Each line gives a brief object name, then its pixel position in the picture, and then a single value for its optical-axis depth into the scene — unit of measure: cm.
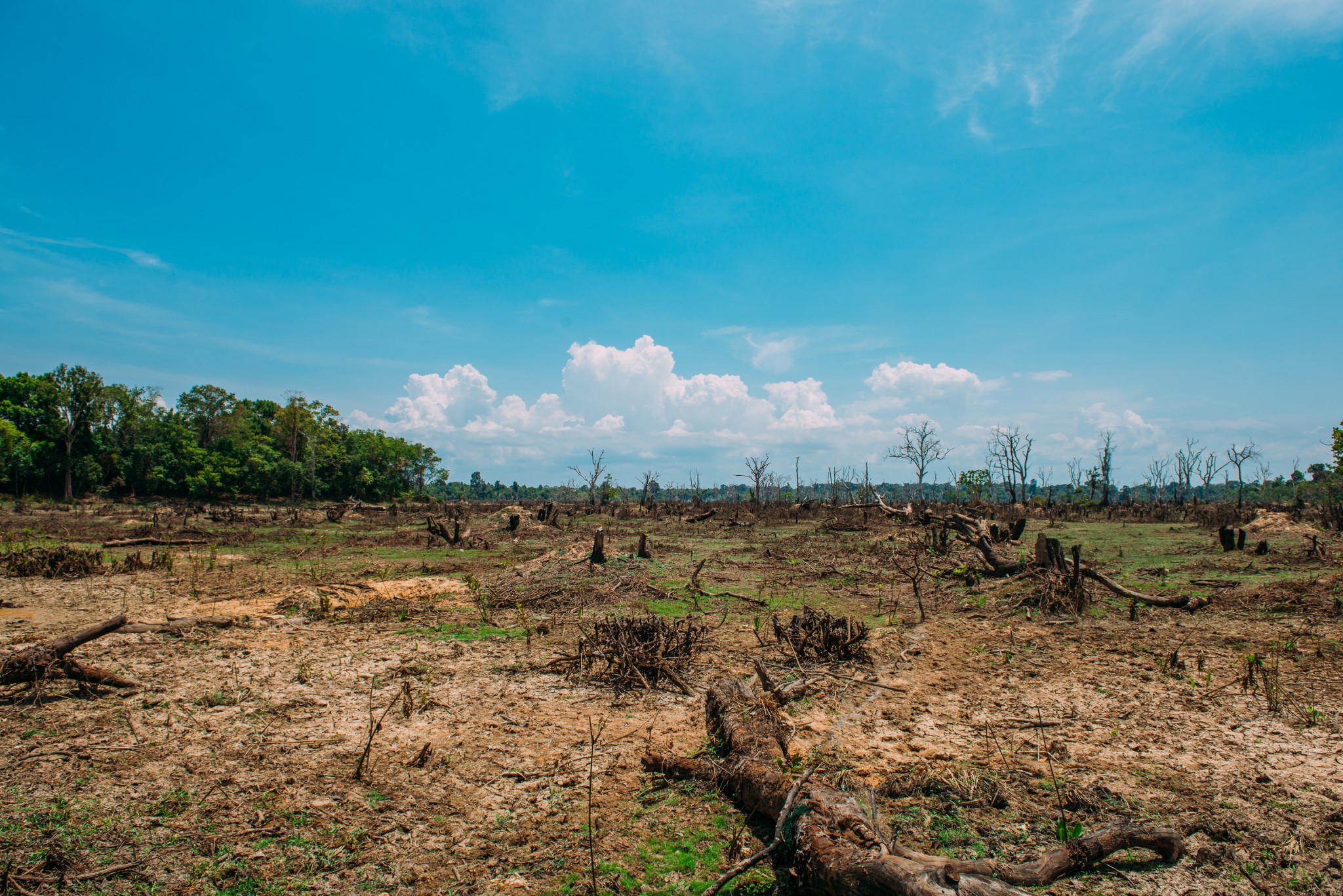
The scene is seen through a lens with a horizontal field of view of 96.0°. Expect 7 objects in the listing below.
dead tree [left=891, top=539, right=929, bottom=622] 1264
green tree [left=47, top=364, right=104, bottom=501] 4697
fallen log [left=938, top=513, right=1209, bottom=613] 977
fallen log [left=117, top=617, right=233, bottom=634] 787
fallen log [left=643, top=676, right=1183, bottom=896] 273
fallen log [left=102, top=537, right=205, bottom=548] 1792
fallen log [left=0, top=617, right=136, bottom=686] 580
